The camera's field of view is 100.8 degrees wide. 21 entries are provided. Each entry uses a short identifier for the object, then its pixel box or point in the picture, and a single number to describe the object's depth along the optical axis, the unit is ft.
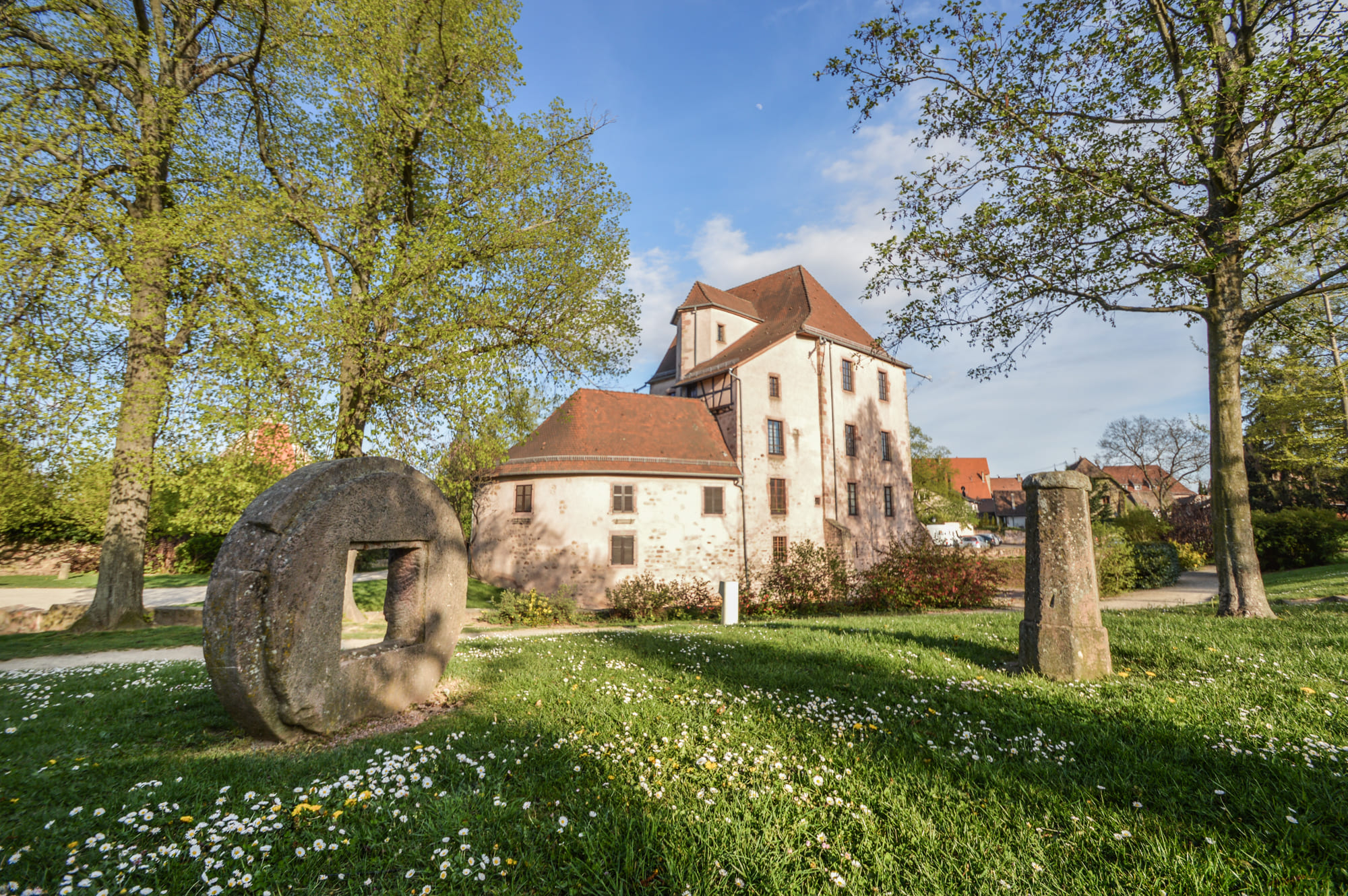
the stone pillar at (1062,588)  17.64
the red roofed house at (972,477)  215.51
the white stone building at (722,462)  64.39
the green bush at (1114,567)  56.54
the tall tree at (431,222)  33.55
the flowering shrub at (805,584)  53.31
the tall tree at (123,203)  30.30
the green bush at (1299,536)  61.93
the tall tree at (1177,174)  24.97
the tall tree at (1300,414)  54.44
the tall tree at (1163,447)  120.37
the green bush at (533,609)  45.80
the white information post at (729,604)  45.57
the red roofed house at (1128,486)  106.11
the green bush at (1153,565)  61.77
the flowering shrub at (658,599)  51.88
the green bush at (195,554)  77.87
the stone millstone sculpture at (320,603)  12.59
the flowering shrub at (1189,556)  78.74
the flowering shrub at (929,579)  49.75
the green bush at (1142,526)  74.59
